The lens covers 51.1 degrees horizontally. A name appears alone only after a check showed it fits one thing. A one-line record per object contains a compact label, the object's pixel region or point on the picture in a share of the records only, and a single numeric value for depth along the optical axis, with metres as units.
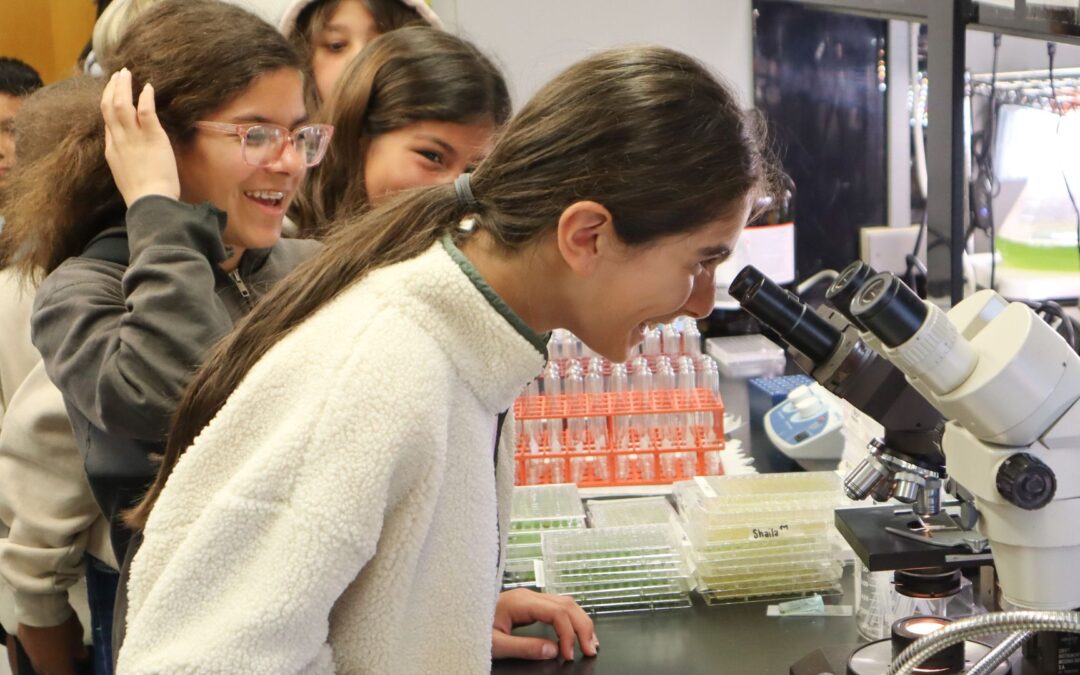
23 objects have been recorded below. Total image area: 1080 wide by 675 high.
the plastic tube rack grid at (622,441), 2.11
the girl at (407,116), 1.92
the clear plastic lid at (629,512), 1.72
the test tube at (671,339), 2.49
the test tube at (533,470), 2.10
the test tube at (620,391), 2.15
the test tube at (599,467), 2.14
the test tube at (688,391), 2.13
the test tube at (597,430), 2.14
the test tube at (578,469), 2.13
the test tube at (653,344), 2.49
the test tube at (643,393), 2.15
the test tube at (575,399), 2.15
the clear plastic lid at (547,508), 1.73
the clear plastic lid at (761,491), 1.61
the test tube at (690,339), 2.49
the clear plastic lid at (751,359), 2.92
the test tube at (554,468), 2.12
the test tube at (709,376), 2.37
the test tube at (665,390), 2.15
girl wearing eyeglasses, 1.37
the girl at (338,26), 2.37
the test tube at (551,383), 2.31
